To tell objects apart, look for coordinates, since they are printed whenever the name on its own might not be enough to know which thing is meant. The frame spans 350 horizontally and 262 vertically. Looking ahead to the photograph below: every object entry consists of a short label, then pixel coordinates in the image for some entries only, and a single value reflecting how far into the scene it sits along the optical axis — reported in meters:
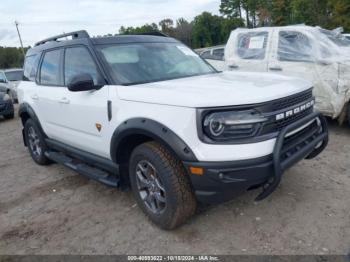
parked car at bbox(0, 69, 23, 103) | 14.57
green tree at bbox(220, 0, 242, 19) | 63.91
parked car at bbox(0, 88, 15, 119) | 10.94
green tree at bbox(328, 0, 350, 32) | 28.42
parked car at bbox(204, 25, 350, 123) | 5.82
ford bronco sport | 2.79
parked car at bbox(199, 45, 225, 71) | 7.61
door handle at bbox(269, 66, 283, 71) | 6.51
